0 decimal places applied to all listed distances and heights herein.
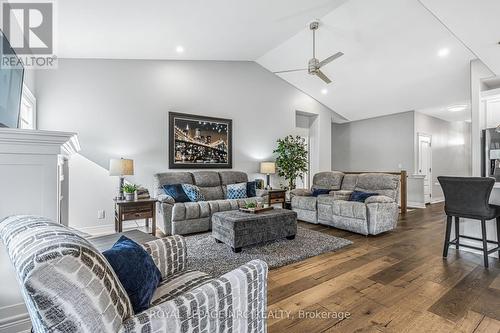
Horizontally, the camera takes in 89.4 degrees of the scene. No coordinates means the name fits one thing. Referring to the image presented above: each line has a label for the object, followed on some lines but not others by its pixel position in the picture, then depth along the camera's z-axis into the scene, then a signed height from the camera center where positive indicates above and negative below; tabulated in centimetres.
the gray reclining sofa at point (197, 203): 405 -62
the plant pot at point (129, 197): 396 -46
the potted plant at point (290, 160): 626 +18
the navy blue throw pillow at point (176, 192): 432 -43
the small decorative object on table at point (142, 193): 418 -43
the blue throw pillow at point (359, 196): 420 -49
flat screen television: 177 +64
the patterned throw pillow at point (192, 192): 451 -45
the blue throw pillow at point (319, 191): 500 -49
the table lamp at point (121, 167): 387 +1
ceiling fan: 388 +162
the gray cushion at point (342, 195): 457 -52
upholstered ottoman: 313 -79
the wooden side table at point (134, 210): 381 -67
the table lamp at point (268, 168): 587 -2
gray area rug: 280 -106
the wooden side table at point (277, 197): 557 -67
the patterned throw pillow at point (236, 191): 498 -47
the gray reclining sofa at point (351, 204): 395 -64
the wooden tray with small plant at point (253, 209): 353 -59
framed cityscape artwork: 503 +54
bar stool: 273 -40
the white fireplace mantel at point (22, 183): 143 -9
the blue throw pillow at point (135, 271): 104 -46
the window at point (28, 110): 336 +83
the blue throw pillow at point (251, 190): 510 -46
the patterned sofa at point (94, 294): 67 -41
